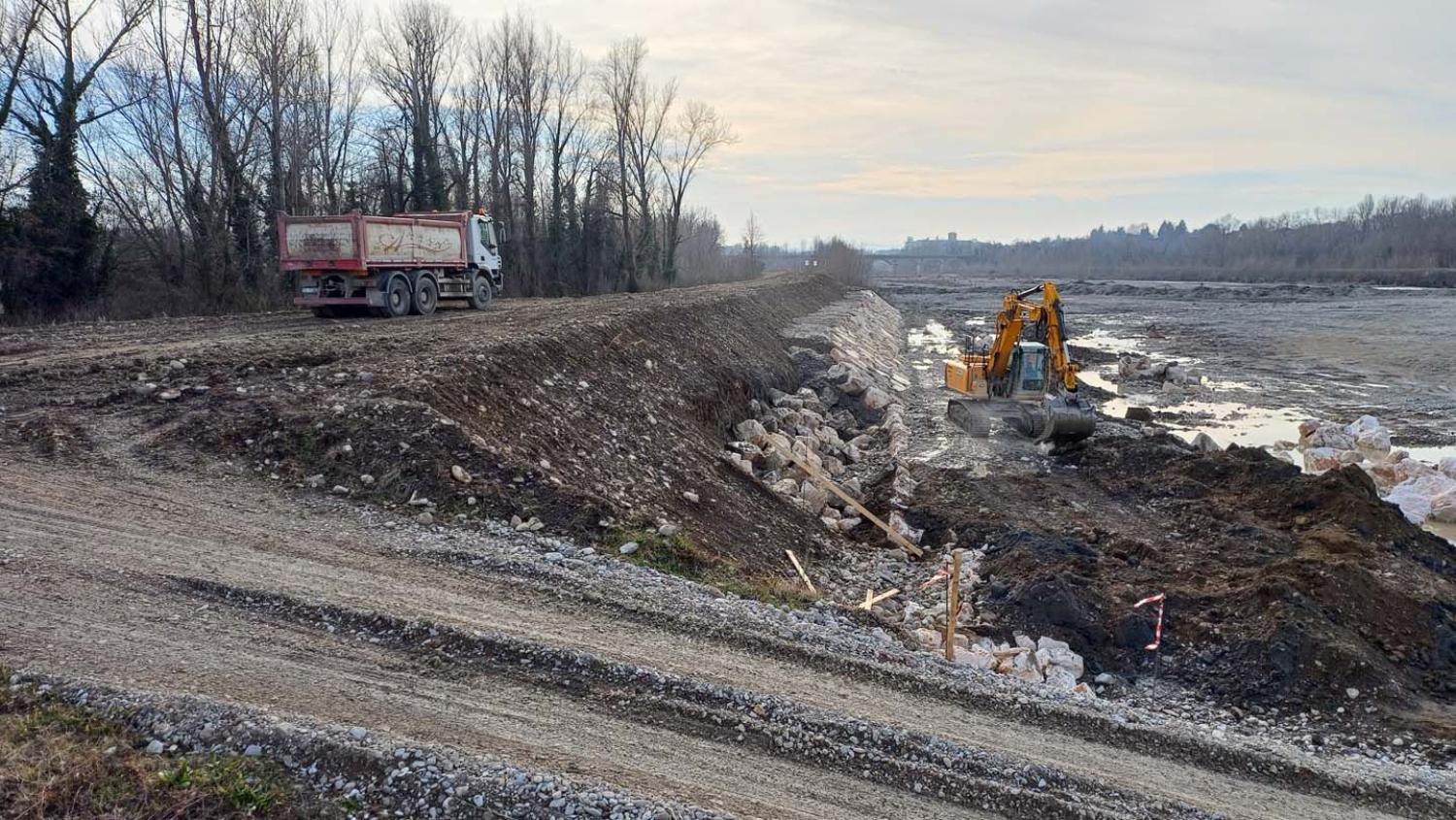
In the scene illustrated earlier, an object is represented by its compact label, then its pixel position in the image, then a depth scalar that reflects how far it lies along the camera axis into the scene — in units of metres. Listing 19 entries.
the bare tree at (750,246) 89.94
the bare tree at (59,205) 21.17
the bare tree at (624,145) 50.53
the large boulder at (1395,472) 16.09
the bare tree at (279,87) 28.80
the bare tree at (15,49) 21.44
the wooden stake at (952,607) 7.60
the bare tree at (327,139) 34.47
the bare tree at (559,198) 46.72
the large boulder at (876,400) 21.53
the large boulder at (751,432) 15.52
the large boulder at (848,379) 22.61
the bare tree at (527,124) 44.41
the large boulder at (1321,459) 17.55
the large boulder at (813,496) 12.65
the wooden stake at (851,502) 11.62
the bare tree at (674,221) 56.41
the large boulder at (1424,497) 14.57
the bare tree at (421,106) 38.62
